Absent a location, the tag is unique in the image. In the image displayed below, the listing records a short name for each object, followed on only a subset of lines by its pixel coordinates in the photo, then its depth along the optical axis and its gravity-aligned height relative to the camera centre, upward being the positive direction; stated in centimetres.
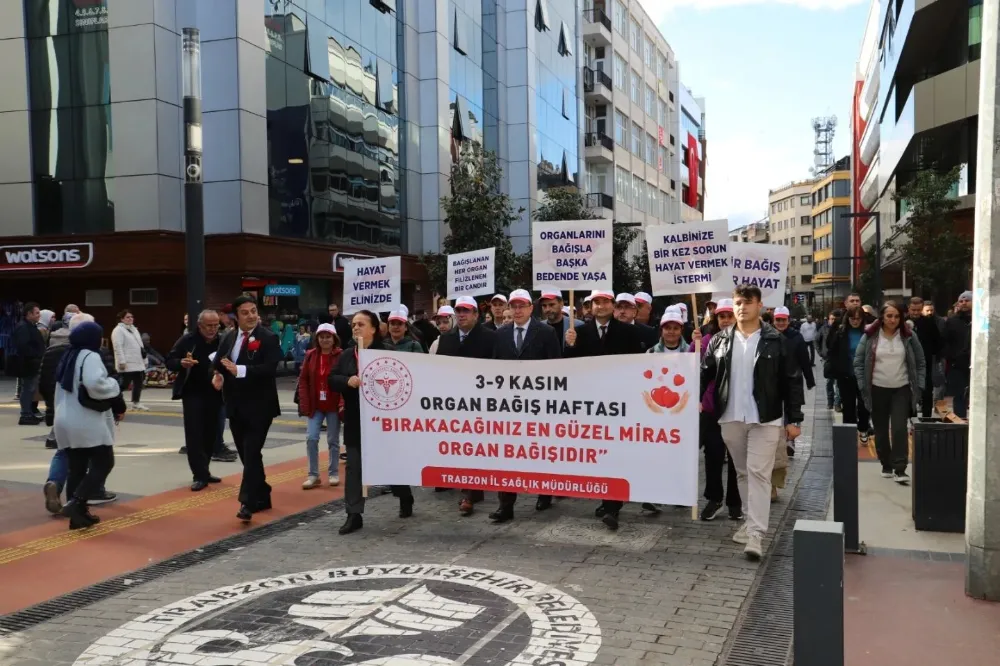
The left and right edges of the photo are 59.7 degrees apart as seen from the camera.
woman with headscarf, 739 -92
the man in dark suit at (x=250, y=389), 767 -74
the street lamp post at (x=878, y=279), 3016 +91
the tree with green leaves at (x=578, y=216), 3459 +363
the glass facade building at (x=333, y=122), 2495 +573
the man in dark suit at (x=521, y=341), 755 -31
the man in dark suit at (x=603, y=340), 780 -32
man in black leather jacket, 632 -68
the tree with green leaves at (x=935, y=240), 2480 +183
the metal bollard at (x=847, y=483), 638 -132
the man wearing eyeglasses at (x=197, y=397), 901 -96
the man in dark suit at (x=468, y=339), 800 -32
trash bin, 700 -137
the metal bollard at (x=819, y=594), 343 -115
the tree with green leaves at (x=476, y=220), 2878 +284
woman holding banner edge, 732 -93
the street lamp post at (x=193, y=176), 1242 +186
